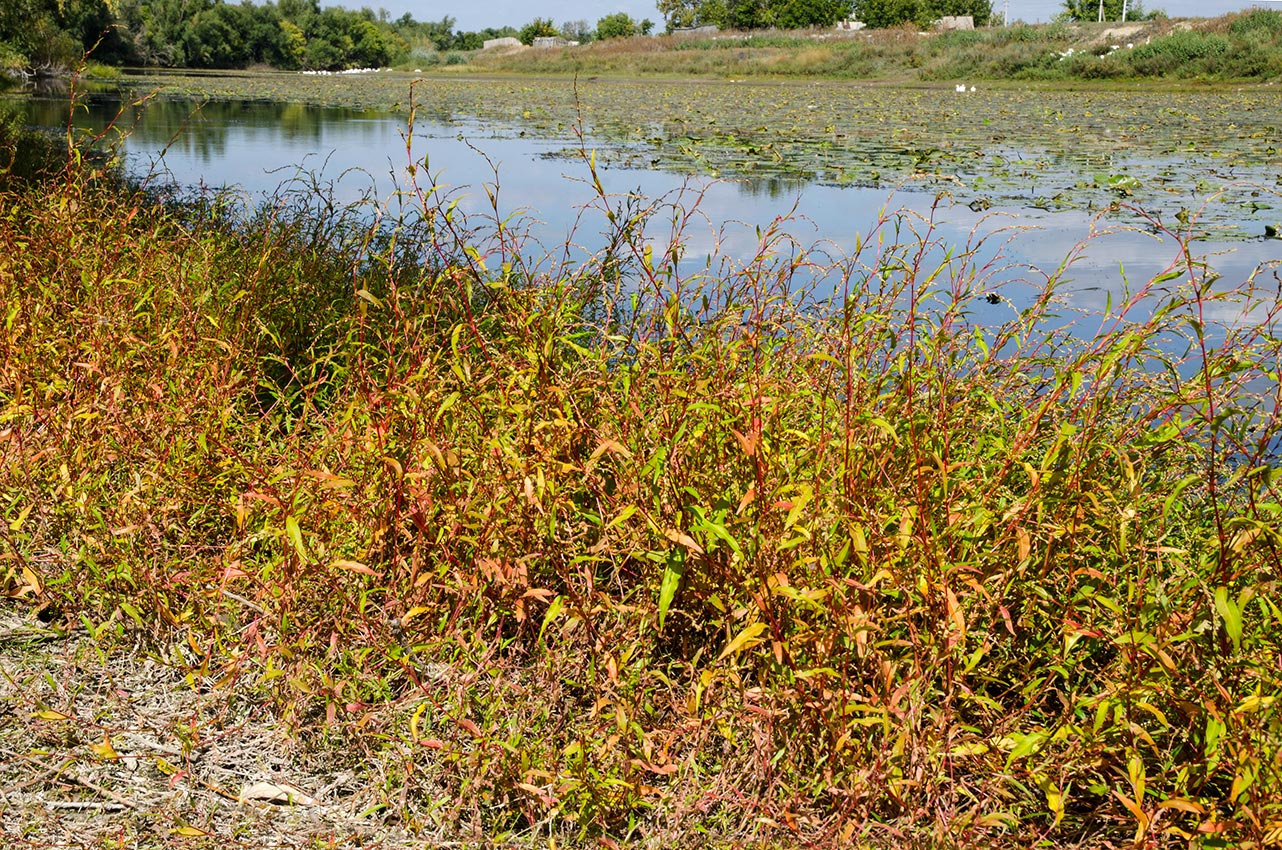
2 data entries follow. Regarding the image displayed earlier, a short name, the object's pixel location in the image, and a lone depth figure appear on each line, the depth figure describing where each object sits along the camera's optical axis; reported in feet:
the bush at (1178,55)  84.99
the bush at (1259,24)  90.54
